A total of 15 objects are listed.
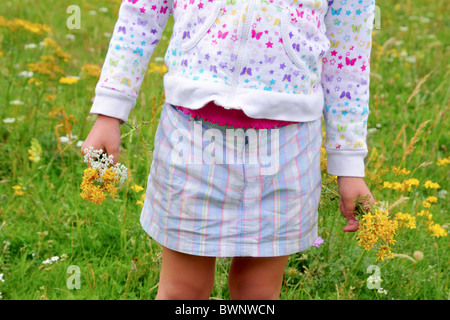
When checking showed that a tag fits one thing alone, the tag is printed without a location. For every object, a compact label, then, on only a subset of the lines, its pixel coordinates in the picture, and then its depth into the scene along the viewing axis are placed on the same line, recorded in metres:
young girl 1.40
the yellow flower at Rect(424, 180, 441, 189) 2.91
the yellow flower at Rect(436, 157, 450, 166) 2.99
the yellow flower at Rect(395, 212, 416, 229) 2.15
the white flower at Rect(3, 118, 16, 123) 3.24
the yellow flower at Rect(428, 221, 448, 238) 2.42
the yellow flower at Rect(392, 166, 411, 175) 2.34
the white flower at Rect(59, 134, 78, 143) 2.99
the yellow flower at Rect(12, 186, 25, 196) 2.66
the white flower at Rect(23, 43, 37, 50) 3.95
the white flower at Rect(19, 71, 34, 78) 3.68
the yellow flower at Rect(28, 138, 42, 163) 2.81
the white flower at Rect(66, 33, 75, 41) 4.63
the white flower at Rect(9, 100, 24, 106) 3.37
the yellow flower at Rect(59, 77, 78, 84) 3.50
